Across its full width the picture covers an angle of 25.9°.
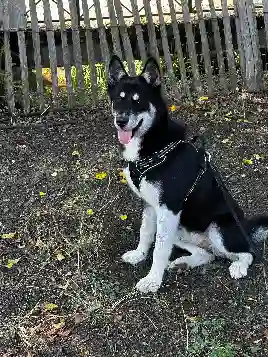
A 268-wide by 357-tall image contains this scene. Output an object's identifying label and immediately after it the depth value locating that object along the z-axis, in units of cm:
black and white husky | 394
